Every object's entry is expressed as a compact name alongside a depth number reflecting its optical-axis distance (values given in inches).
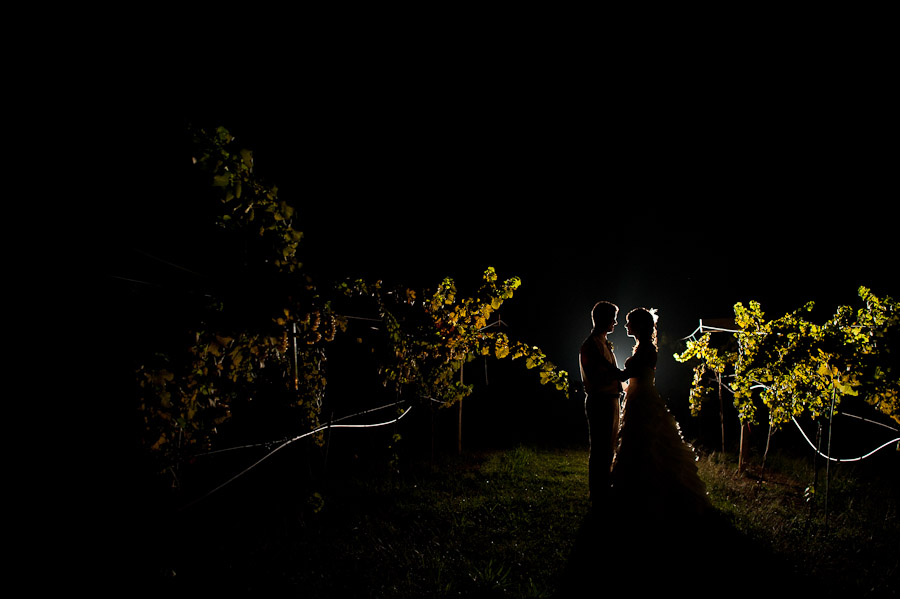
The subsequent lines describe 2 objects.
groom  171.9
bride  151.6
